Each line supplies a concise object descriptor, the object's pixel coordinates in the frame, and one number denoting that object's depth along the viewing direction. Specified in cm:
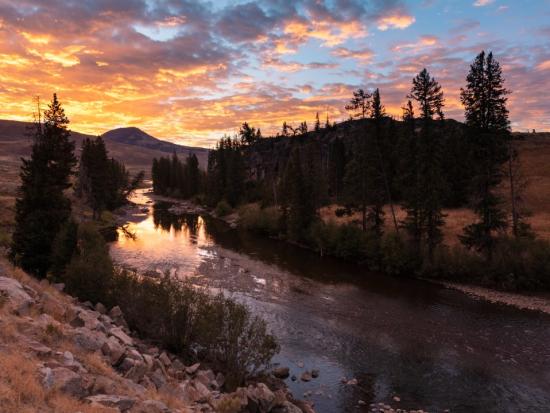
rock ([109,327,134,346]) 1917
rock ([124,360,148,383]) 1470
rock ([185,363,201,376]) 1873
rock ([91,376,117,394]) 1169
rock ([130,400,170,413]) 1103
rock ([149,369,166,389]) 1497
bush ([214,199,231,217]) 9281
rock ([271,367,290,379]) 2175
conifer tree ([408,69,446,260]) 4238
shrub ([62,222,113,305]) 2527
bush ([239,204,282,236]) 6725
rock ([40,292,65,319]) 1827
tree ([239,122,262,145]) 15775
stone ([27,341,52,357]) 1293
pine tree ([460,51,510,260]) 3803
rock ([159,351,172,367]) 1873
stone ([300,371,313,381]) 2156
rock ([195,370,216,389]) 1803
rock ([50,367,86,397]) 1066
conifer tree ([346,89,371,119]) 5012
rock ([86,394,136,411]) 1063
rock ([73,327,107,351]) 1600
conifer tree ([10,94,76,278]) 3028
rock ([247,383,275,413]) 1520
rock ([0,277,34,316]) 1646
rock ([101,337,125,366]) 1602
